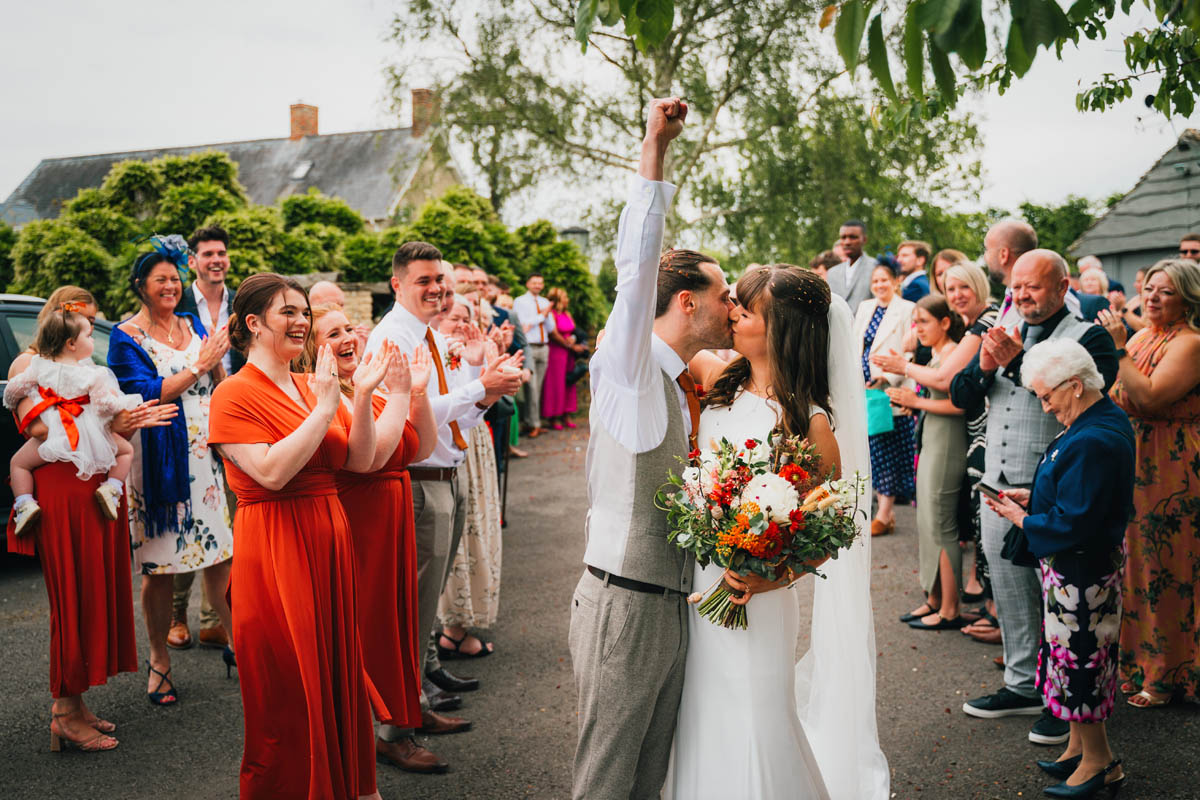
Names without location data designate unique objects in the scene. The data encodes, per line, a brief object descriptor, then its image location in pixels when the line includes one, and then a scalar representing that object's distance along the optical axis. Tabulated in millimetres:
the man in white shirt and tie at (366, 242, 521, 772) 4227
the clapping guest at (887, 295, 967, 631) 5852
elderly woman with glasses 3764
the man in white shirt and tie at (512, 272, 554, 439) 13664
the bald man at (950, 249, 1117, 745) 4613
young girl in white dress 4477
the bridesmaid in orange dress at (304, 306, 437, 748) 3883
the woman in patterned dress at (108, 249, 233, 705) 5043
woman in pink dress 14469
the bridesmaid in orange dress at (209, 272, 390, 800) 3242
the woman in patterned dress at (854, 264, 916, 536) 7582
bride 2770
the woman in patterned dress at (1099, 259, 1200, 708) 4660
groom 2607
